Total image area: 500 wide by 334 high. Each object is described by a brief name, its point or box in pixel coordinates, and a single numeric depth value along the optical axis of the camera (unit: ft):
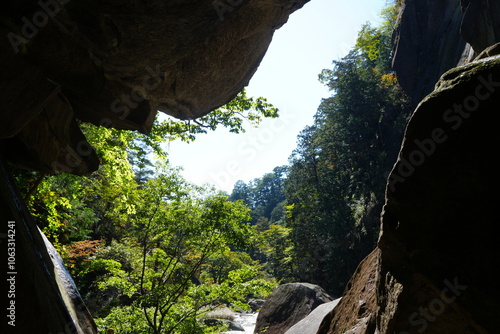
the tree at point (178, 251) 26.23
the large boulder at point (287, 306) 36.68
